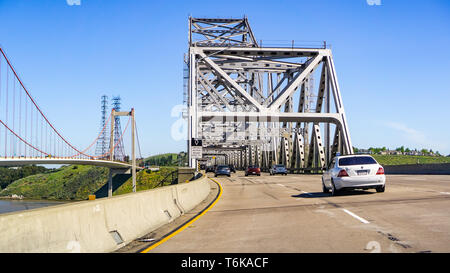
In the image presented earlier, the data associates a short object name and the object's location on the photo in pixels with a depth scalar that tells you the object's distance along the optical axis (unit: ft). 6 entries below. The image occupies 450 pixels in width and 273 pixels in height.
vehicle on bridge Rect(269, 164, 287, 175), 173.08
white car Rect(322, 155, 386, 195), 55.42
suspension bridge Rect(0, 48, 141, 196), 146.61
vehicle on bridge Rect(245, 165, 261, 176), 185.78
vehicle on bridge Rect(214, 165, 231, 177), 183.26
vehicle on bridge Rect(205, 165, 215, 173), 320.48
